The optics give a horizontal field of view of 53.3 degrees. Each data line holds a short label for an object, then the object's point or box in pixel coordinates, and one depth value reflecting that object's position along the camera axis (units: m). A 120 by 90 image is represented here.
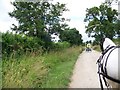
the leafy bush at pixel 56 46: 11.57
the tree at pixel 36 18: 10.62
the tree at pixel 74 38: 35.01
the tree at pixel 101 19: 25.47
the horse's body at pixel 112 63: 1.52
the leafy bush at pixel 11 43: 5.35
